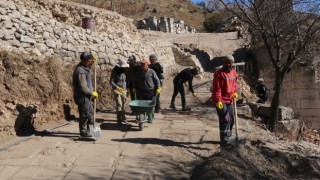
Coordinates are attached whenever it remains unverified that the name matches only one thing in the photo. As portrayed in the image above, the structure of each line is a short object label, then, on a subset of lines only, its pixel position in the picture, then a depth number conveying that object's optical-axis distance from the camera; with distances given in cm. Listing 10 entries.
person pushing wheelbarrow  953
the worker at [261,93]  1408
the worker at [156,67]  1113
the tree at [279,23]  1084
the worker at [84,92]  760
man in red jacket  719
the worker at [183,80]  1174
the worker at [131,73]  1036
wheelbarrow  867
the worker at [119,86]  937
